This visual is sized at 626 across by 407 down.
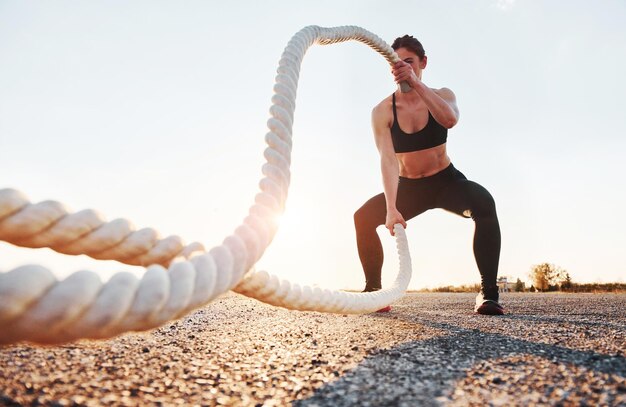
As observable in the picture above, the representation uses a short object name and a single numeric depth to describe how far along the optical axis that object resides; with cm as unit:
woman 314
